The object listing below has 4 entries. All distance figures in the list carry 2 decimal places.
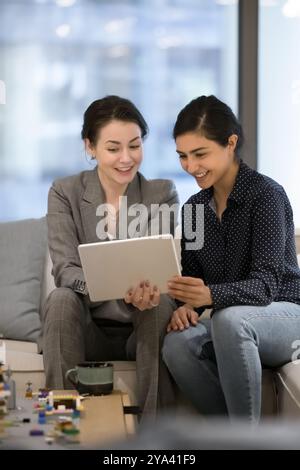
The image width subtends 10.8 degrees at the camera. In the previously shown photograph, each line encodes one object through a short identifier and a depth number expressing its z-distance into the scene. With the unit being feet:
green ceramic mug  11.62
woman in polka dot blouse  12.16
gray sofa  12.69
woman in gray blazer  12.66
